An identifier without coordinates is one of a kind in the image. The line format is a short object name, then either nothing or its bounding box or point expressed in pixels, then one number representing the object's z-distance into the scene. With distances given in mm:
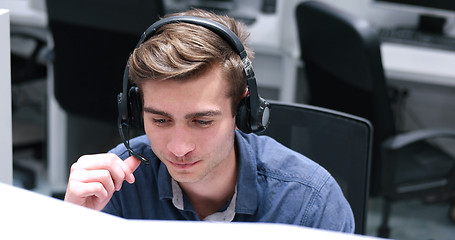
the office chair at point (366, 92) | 2917
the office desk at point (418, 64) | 3409
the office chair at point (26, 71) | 3962
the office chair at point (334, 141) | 2499
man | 2221
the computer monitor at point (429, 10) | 3903
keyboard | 3785
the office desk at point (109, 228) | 1437
